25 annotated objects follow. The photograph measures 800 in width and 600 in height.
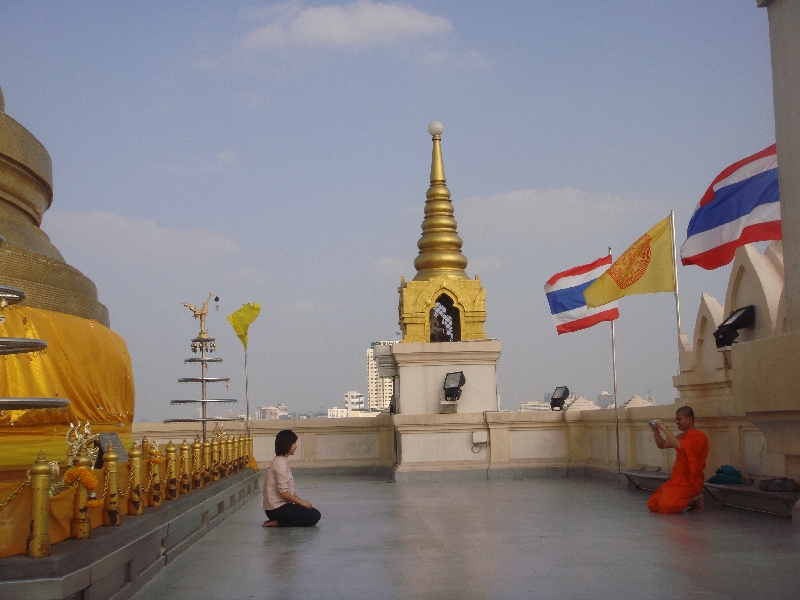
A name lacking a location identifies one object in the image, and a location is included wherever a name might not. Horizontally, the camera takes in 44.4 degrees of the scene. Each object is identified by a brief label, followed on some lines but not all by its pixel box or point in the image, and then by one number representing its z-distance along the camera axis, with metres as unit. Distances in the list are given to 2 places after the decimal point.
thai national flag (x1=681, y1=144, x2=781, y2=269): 11.05
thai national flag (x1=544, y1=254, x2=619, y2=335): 18.52
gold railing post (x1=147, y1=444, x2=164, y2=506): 7.95
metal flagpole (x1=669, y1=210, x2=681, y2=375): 13.64
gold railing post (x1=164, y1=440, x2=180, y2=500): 8.83
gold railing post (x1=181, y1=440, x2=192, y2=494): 9.42
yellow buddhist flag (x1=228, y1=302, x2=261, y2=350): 20.41
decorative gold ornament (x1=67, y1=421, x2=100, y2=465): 8.28
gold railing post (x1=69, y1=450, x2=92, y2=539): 5.73
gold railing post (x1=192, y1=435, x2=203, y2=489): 10.41
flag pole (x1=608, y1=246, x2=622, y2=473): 16.98
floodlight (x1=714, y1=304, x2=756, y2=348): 11.35
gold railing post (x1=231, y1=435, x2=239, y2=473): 14.29
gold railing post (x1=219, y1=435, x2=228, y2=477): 12.77
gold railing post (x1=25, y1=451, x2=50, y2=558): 5.09
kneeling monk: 10.25
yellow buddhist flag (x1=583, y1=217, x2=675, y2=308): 13.81
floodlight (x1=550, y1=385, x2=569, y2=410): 20.97
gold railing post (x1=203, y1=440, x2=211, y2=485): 11.17
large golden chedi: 9.98
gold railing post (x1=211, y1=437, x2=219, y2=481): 11.91
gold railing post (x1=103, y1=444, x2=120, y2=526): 6.42
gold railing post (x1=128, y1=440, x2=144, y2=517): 7.14
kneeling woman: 9.95
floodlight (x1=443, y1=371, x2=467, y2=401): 20.52
